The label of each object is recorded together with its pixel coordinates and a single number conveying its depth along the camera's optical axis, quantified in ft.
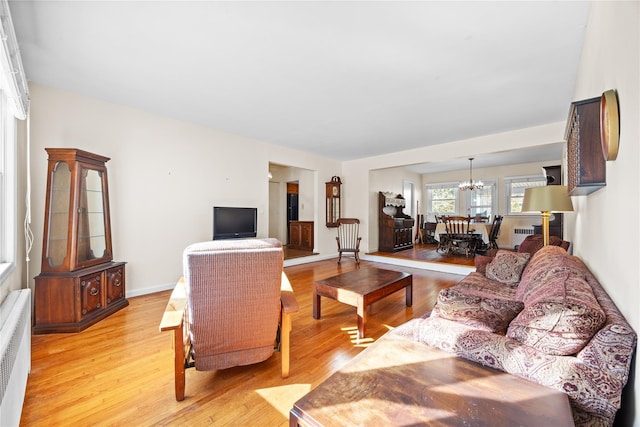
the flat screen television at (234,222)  13.33
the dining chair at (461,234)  19.57
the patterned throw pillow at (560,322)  2.97
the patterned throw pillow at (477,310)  3.74
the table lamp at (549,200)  7.82
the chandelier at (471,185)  22.85
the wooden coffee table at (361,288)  7.72
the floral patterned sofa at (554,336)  2.69
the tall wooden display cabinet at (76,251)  7.89
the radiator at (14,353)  3.71
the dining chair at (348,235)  21.29
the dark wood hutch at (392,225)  22.01
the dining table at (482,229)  20.06
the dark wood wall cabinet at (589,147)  4.19
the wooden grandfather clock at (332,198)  20.88
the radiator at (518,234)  23.59
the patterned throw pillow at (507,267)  8.41
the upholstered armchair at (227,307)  4.81
